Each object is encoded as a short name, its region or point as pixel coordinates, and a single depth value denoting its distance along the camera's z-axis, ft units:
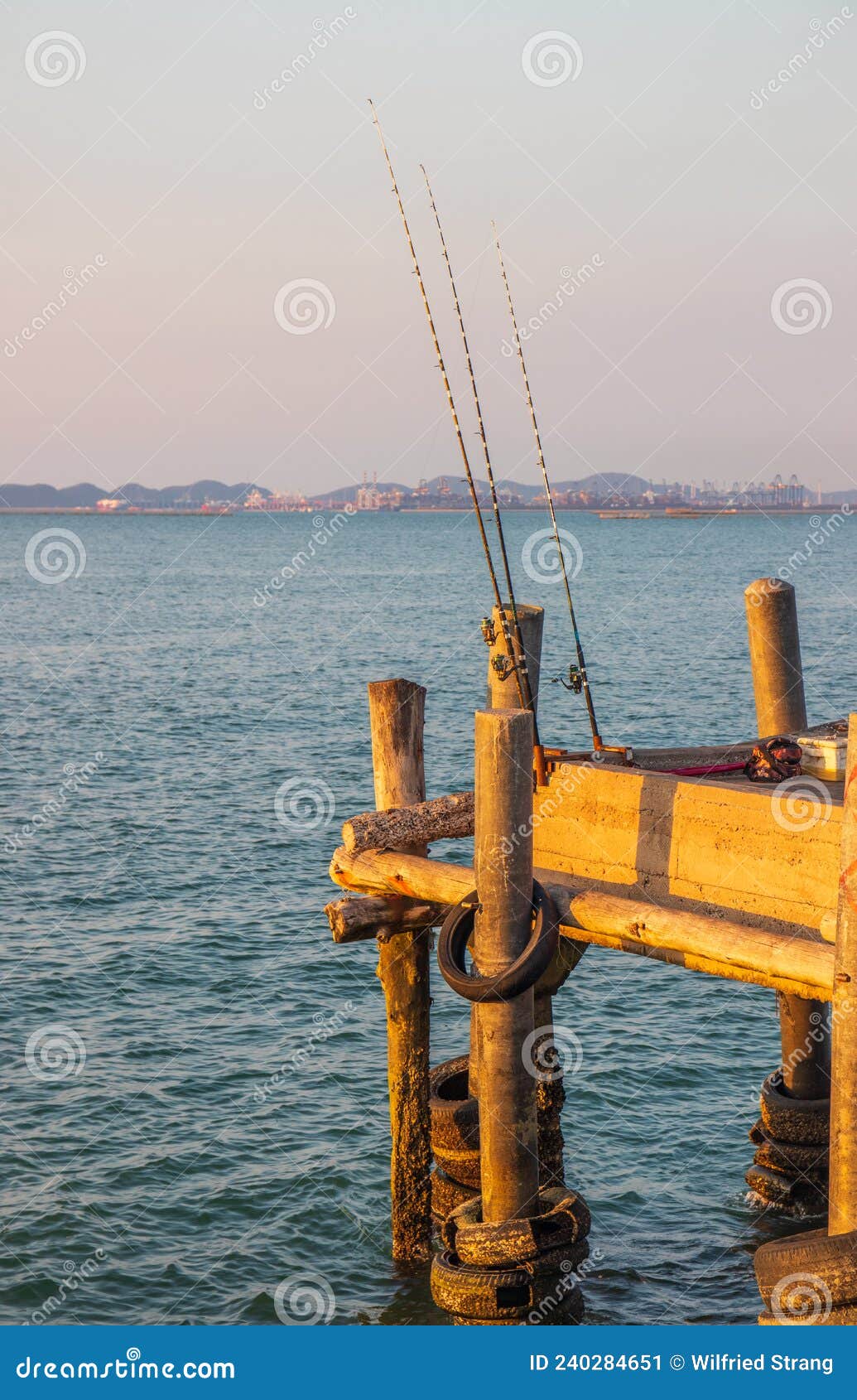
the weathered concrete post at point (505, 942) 31.45
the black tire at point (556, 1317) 33.86
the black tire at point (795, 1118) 45.37
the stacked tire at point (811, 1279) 25.22
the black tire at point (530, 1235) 33.86
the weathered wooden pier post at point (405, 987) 39.27
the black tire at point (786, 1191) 45.16
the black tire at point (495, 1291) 33.81
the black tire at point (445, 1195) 42.09
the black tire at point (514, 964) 31.89
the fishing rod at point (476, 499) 37.47
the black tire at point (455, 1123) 41.93
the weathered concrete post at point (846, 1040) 25.95
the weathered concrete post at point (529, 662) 39.06
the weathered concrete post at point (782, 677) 44.98
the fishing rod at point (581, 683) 38.55
